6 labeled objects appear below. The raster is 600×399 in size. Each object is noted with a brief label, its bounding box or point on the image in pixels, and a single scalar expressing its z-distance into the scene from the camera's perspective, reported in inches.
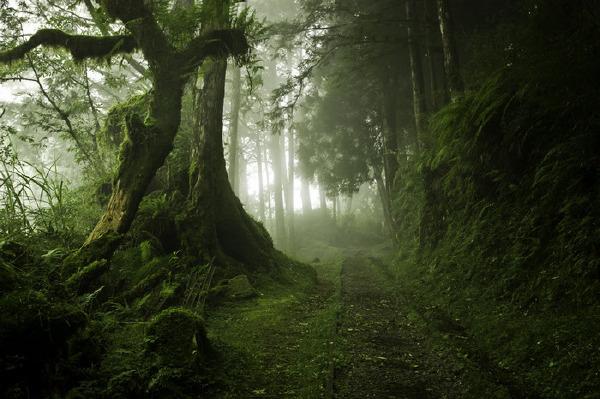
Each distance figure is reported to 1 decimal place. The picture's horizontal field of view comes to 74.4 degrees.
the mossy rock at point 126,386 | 143.1
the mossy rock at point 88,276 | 204.7
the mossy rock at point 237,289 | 312.8
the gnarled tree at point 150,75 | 266.8
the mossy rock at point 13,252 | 169.7
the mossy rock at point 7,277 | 147.5
